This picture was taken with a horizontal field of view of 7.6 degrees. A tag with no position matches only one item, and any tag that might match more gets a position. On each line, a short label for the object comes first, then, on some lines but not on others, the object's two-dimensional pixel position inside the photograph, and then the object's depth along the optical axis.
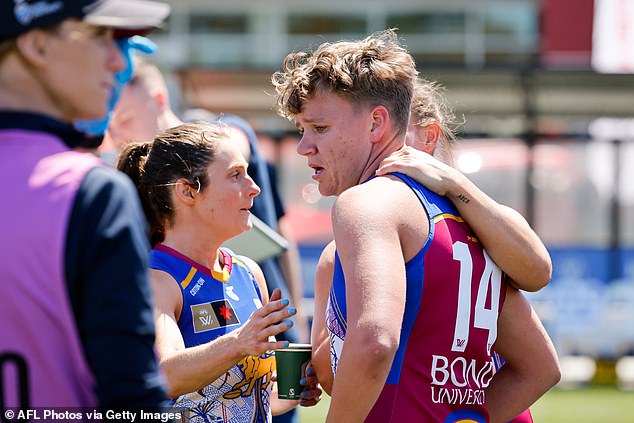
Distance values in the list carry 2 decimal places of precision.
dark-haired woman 8.34
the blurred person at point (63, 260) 7.63
